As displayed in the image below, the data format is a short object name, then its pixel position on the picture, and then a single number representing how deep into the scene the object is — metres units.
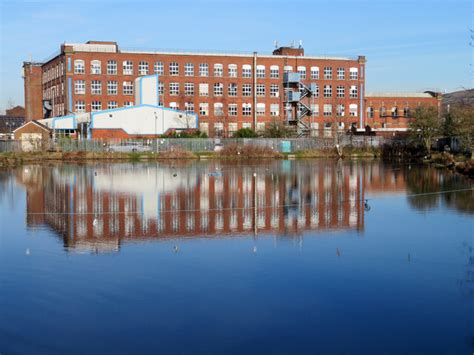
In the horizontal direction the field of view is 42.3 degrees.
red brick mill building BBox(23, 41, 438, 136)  76.12
